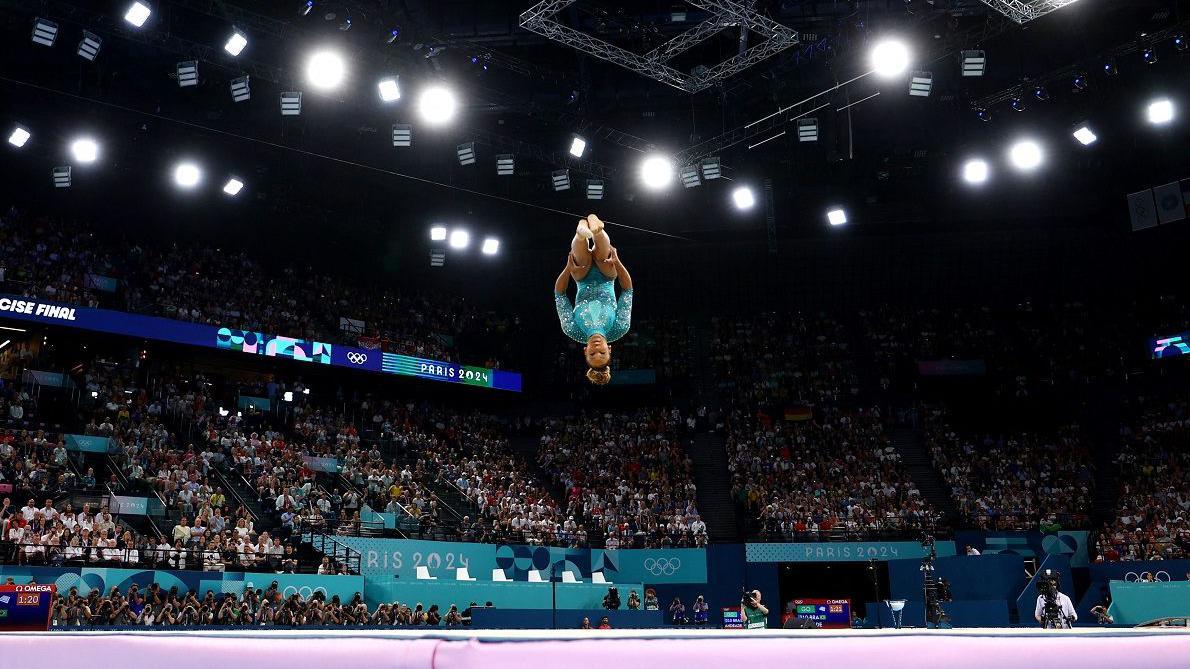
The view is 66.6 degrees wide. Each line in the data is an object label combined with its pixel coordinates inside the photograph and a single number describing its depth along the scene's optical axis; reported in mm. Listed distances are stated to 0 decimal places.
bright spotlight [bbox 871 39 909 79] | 17625
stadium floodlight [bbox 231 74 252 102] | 19578
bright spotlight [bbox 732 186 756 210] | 25203
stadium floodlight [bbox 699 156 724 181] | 23641
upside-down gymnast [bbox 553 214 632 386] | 9133
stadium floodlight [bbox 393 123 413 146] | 21719
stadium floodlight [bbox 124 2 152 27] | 16859
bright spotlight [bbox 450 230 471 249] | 29219
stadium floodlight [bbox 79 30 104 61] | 17766
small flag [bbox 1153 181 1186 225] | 25344
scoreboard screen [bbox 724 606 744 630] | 19306
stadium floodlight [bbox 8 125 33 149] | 21625
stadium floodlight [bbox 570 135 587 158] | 22531
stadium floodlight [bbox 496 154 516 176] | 23375
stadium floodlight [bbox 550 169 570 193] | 24453
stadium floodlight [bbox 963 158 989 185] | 24672
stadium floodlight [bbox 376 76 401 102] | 19609
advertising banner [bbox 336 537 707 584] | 20469
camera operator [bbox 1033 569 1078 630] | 13882
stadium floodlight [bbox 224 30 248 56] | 18039
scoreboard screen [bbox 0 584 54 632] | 10173
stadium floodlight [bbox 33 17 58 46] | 16844
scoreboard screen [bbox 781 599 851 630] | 15508
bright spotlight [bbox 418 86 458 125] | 19797
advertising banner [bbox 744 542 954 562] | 23844
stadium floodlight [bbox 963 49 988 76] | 18703
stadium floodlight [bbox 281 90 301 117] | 20016
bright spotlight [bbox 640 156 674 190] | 22453
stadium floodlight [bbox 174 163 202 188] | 24219
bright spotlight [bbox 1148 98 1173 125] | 21391
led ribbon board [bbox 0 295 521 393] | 22688
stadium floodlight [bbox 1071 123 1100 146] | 22531
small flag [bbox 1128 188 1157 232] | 26125
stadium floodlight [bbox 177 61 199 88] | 18641
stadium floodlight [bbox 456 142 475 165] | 23141
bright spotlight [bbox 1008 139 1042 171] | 23219
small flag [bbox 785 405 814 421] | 30688
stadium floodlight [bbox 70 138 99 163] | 21953
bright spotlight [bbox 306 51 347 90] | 18359
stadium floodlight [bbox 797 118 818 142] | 21594
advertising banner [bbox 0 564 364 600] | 14962
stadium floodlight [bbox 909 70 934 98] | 19531
